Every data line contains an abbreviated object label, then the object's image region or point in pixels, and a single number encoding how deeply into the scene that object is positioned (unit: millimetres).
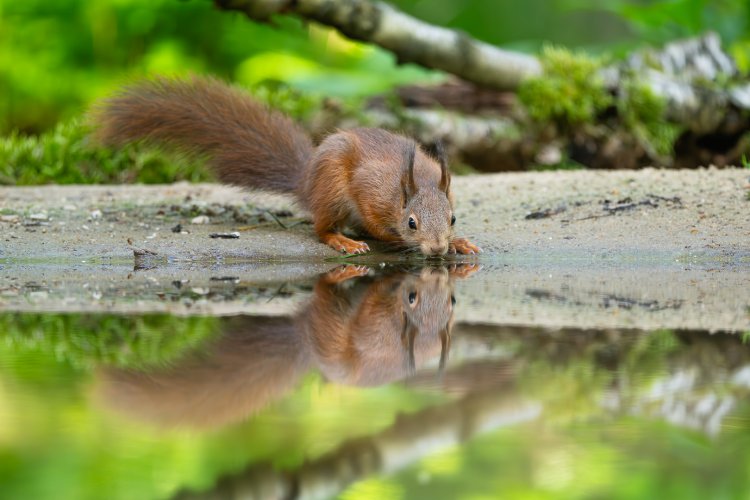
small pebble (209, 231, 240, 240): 12031
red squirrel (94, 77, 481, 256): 11695
